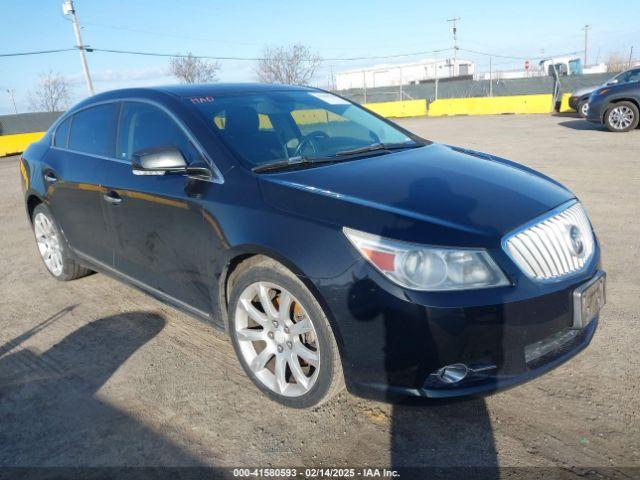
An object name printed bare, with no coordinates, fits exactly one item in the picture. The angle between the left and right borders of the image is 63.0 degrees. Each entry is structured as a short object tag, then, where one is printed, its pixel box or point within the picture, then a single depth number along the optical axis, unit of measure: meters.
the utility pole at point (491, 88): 30.46
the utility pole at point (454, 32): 49.38
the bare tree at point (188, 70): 57.06
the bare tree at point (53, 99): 60.53
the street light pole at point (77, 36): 31.86
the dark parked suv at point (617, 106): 13.90
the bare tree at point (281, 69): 57.56
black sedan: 2.21
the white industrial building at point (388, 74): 65.49
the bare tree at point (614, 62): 54.27
